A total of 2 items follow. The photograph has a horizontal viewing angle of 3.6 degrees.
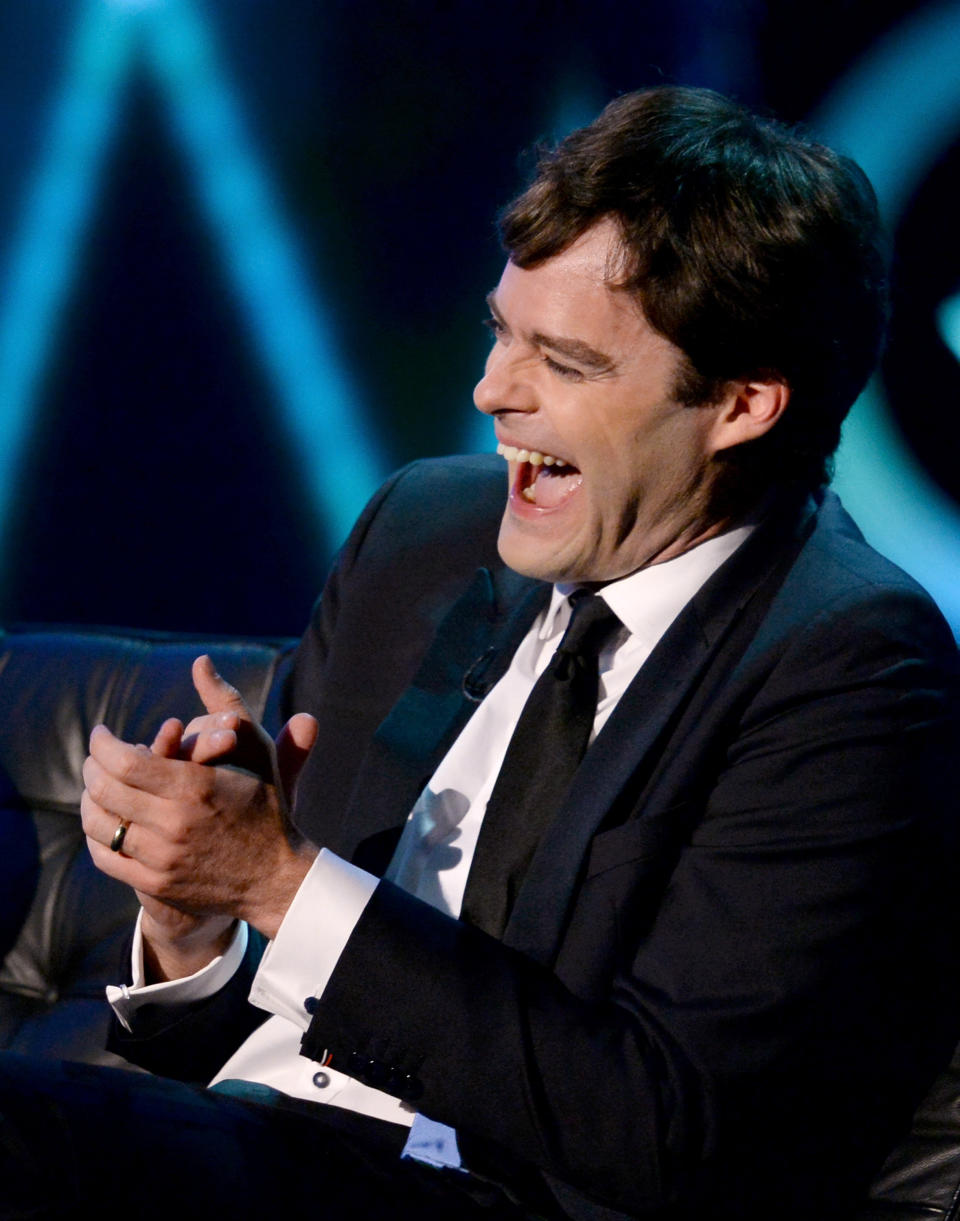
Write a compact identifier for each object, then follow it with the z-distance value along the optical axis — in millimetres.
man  8720
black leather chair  9113
